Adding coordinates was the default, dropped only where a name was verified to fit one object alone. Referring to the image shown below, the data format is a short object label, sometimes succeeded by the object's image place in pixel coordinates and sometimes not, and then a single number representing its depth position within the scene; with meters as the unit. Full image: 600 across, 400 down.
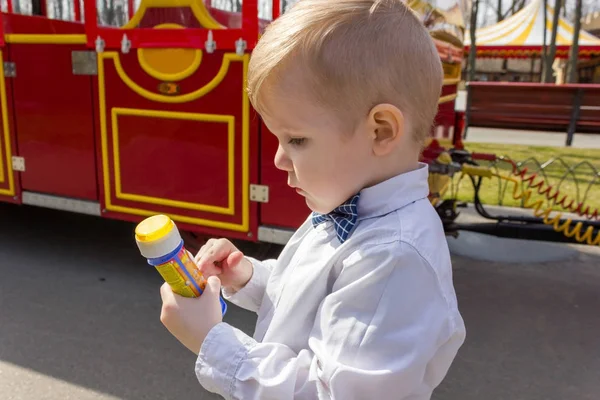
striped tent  17.28
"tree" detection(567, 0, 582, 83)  14.59
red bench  6.93
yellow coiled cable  3.14
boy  0.84
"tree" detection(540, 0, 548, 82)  16.90
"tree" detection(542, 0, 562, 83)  15.54
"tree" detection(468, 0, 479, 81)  15.74
